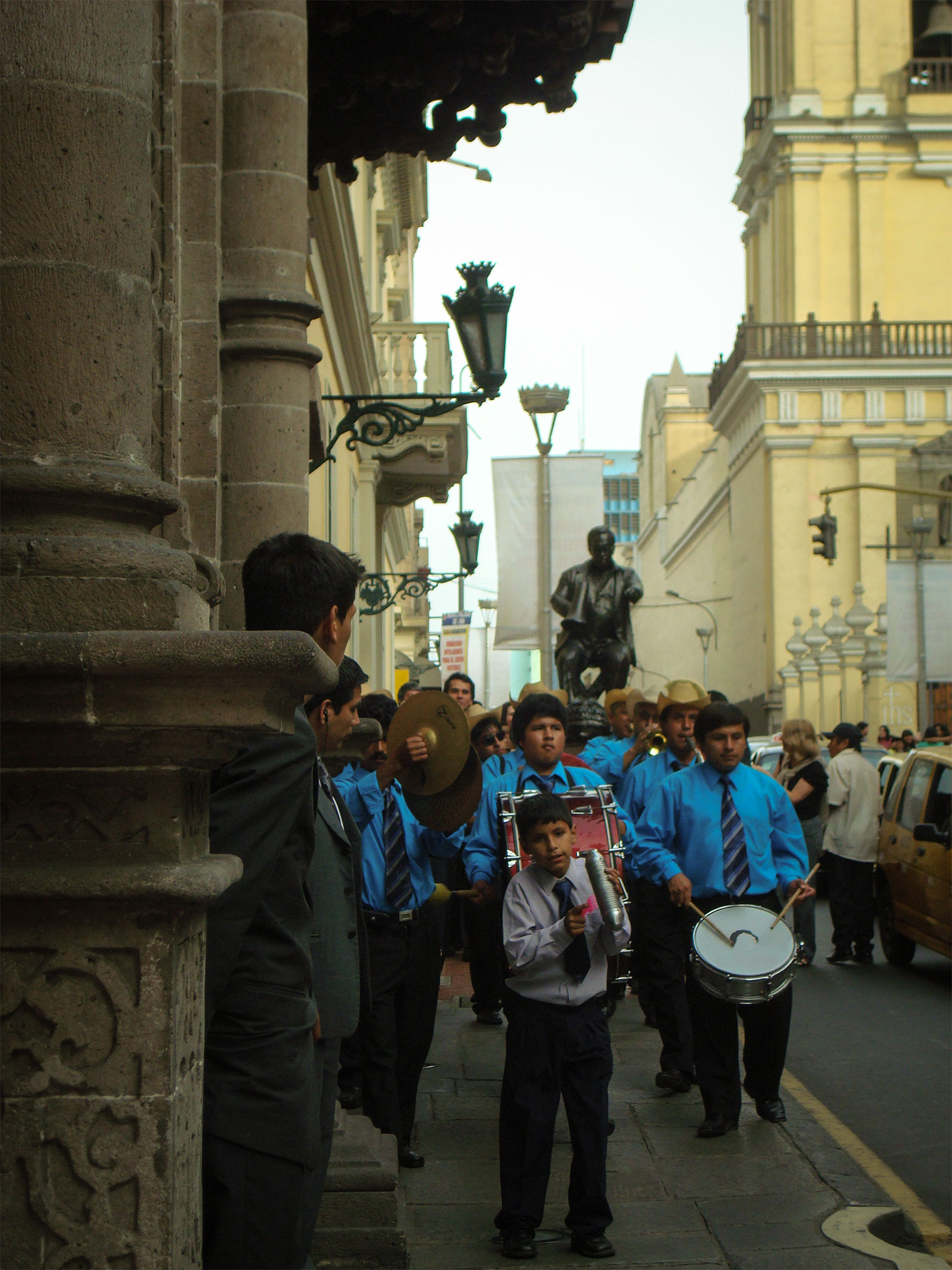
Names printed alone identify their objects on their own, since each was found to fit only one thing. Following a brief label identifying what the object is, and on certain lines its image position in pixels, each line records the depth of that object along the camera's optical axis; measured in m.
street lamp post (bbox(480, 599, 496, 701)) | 53.44
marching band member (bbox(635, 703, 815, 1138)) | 7.29
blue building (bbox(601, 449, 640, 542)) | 185.12
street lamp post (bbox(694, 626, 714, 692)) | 63.88
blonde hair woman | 12.97
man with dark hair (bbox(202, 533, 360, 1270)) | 2.97
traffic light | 32.37
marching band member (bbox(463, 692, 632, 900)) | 7.74
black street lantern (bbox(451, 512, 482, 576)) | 24.47
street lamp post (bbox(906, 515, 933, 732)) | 29.41
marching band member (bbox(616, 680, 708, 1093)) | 8.24
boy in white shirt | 5.54
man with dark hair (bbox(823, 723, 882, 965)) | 13.71
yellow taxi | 11.86
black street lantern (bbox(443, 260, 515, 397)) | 10.51
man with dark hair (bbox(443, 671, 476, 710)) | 12.87
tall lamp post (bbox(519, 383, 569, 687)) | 16.89
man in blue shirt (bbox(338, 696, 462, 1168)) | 6.47
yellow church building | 49.88
